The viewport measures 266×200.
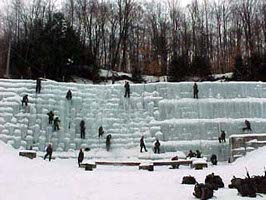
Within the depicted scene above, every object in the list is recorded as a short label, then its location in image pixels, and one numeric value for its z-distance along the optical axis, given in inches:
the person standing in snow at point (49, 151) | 893.1
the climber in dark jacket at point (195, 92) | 1138.0
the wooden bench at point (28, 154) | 834.8
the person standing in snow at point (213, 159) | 973.2
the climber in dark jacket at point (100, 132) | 1068.5
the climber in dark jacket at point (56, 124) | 1031.5
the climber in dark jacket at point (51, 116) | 1029.8
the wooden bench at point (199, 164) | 746.8
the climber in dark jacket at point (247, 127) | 1070.4
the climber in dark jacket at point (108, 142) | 1052.9
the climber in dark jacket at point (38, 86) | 1069.5
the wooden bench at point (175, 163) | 826.2
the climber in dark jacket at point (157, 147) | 1026.7
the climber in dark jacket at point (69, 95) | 1088.6
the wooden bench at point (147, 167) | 753.6
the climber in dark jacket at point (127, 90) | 1134.0
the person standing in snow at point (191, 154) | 952.0
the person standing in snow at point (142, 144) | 1027.9
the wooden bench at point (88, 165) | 747.4
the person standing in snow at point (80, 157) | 862.3
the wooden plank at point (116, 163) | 843.4
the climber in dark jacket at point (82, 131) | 1060.5
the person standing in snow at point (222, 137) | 1052.5
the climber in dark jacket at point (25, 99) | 1025.5
